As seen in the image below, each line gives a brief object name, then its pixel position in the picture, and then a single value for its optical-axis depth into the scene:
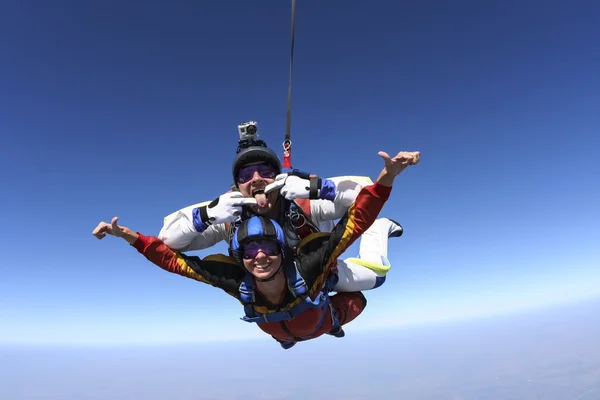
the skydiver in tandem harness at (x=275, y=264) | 2.21
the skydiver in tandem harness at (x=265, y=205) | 2.09
